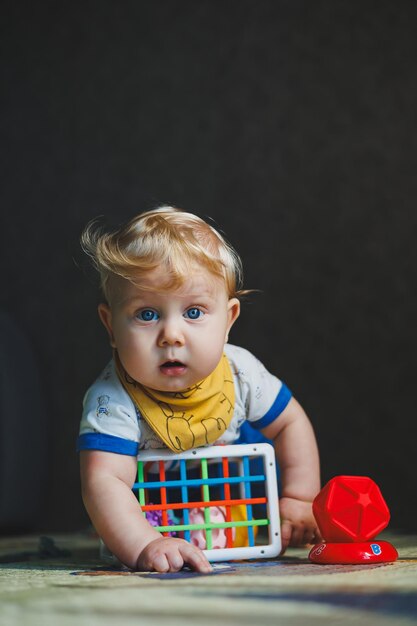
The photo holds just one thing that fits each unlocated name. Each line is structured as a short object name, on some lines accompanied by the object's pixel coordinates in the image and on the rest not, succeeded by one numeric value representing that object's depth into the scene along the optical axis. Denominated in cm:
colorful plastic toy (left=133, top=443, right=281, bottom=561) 162
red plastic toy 154
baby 159
